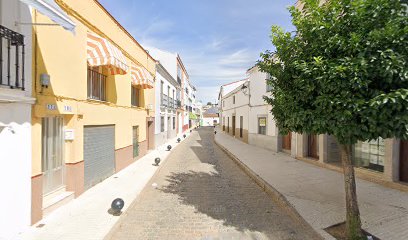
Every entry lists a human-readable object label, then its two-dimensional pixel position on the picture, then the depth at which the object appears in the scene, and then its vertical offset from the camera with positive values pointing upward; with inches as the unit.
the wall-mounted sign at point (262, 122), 700.8 -4.4
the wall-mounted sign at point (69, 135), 264.8 -18.2
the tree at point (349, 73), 135.8 +30.7
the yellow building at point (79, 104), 217.3 +19.5
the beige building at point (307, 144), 293.4 -46.0
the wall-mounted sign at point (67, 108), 252.1 +12.3
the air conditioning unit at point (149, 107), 598.9 +35.6
